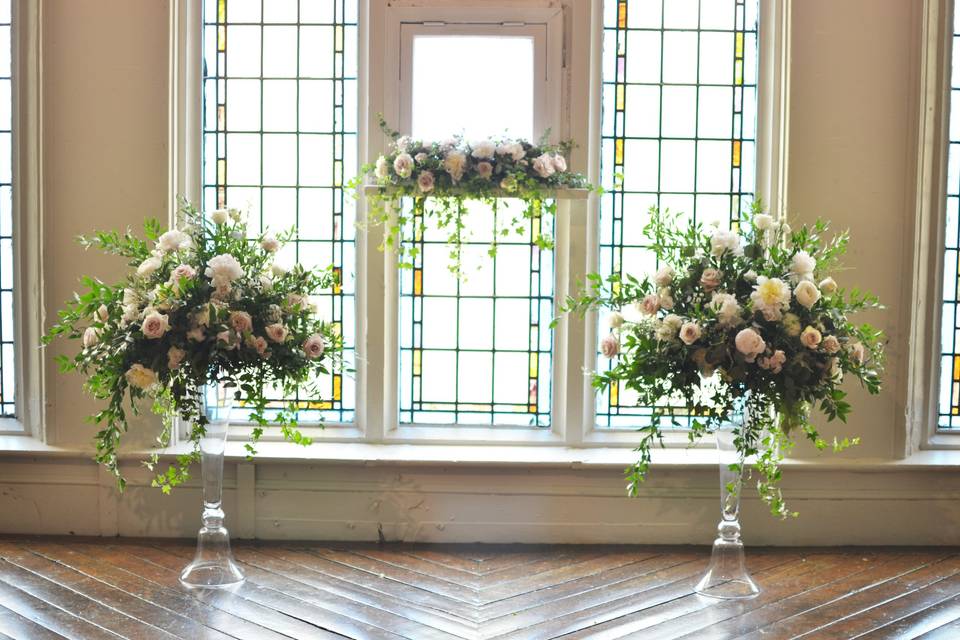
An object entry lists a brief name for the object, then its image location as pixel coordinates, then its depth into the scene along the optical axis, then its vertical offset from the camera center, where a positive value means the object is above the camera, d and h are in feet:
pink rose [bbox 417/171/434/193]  14.75 +1.10
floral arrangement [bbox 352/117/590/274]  14.88 +1.24
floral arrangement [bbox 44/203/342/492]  12.57 -0.73
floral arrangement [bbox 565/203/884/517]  12.25 -0.74
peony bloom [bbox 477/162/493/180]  14.85 +1.28
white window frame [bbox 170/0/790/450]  15.65 +1.79
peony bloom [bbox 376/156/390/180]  15.06 +1.29
